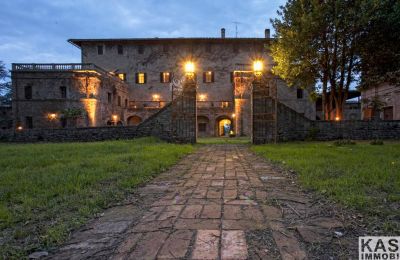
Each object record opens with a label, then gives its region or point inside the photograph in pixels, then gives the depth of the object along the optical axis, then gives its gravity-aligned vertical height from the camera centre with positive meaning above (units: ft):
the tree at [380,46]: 43.34 +14.26
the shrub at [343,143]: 40.44 -2.29
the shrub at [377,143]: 40.74 -2.32
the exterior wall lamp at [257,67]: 48.14 +10.72
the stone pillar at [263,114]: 48.06 +2.49
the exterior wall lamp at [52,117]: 95.20 +4.49
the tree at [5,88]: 134.47 +23.18
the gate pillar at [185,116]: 48.83 +2.28
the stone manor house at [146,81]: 95.40 +18.92
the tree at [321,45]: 47.83 +15.53
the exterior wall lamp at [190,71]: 50.12 +10.49
